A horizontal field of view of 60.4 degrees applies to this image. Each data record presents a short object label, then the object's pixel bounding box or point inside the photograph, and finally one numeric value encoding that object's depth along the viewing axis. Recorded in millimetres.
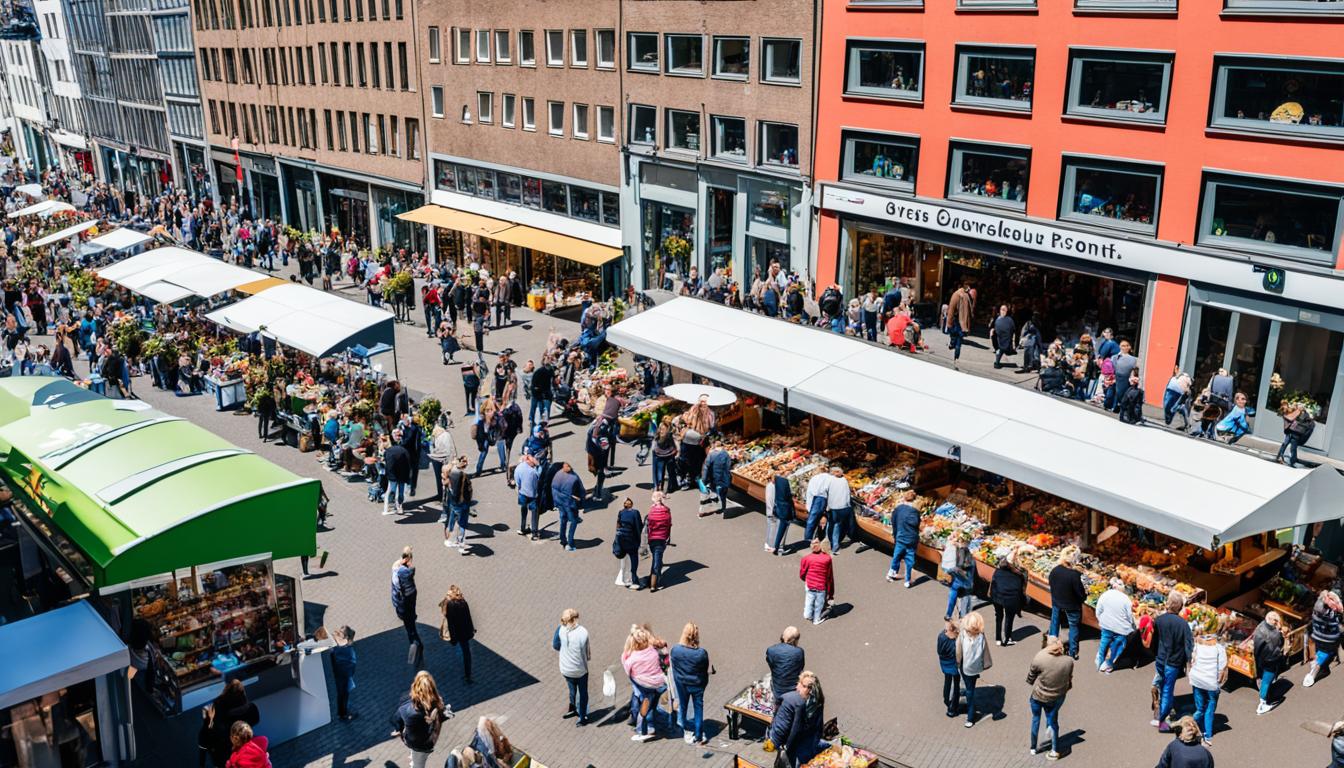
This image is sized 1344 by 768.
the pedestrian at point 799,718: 12523
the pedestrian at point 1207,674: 13781
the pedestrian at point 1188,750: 11336
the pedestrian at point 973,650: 13938
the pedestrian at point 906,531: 17869
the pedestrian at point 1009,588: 16016
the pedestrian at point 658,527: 17812
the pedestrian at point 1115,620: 15297
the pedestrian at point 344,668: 14406
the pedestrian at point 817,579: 16547
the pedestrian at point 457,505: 19391
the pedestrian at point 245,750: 11985
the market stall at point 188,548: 13547
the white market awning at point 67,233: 43781
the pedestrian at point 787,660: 13375
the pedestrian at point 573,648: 14227
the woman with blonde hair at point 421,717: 12727
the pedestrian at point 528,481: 19797
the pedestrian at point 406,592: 15484
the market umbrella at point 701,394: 22531
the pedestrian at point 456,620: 15008
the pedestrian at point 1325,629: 14977
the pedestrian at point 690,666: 13711
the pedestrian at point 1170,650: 14195
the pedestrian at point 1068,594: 15672
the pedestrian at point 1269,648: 14281
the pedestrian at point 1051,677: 13195
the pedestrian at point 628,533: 17703
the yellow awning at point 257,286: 31880
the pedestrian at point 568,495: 19234
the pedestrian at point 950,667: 14188
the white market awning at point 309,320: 25797
